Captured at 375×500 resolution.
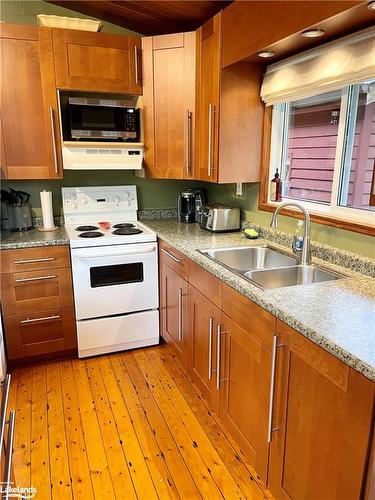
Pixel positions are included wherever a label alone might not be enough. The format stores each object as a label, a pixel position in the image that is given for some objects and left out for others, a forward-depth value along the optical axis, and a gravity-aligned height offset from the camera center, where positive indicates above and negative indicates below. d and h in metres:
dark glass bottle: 2.38 -0.14
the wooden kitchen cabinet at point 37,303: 2.40 -0.93
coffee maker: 2.96 -0.31
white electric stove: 2.52 -0.83
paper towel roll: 2.69 -0.33
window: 1.80 +0.09
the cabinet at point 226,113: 2.22 +0.32
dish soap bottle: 1.94 -0.40
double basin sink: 1.83 -0.54
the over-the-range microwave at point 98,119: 2.51 +0.32
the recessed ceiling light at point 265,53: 1.89 +0.58
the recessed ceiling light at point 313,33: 1.54 +0.56
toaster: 2.54 -0.37
